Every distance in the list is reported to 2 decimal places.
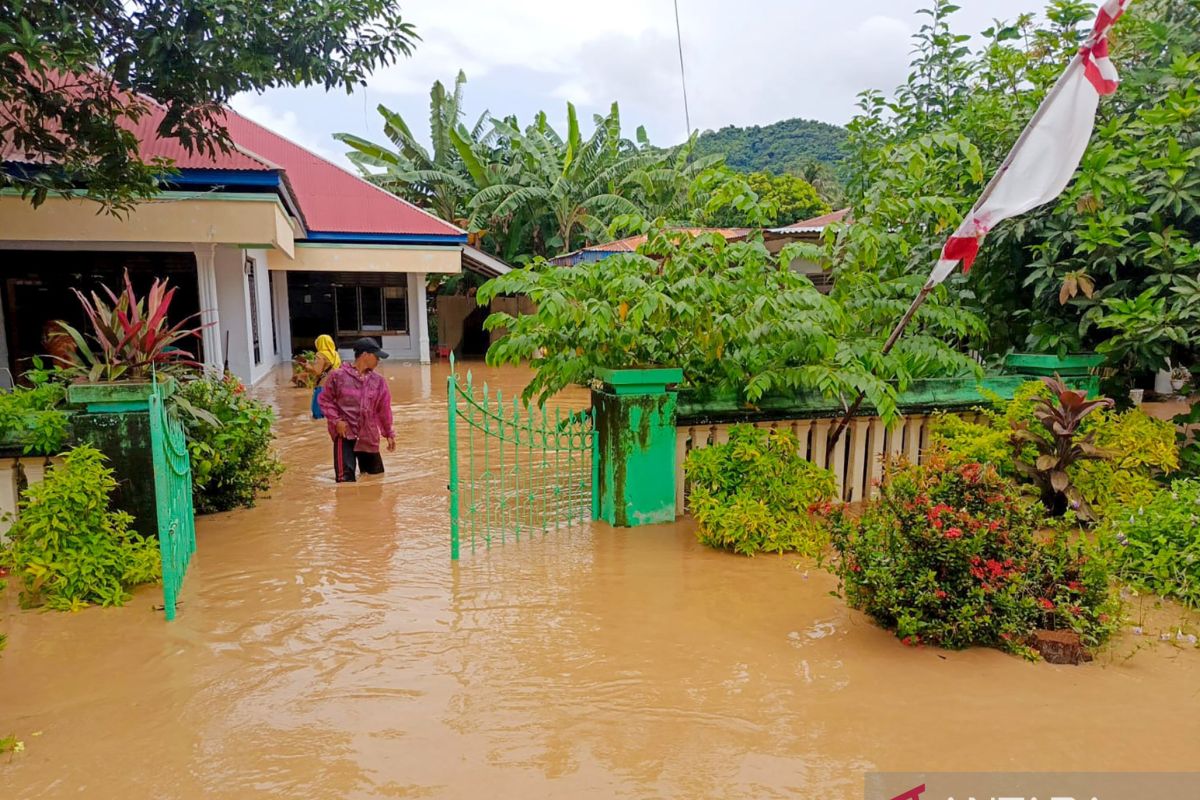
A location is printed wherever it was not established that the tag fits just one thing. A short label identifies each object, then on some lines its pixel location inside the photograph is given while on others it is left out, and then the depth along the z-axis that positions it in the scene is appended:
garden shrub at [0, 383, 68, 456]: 5.00
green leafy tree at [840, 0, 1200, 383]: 6.12
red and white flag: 4.61
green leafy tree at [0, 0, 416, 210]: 6.63
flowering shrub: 3.96
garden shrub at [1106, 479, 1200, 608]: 4.68
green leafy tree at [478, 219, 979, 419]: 5.76
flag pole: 4.69
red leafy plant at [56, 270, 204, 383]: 5.19
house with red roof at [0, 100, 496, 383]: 10.87
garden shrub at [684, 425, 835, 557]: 5.57
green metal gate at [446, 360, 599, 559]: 5.65
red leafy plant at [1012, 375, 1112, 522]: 5.76
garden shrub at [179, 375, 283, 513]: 6.29
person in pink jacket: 7.63
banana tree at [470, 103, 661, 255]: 23.52
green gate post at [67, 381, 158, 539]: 5.01
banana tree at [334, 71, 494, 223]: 24.72
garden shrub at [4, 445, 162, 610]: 4.66
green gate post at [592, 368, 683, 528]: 6.01
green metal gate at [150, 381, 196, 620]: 4.43
